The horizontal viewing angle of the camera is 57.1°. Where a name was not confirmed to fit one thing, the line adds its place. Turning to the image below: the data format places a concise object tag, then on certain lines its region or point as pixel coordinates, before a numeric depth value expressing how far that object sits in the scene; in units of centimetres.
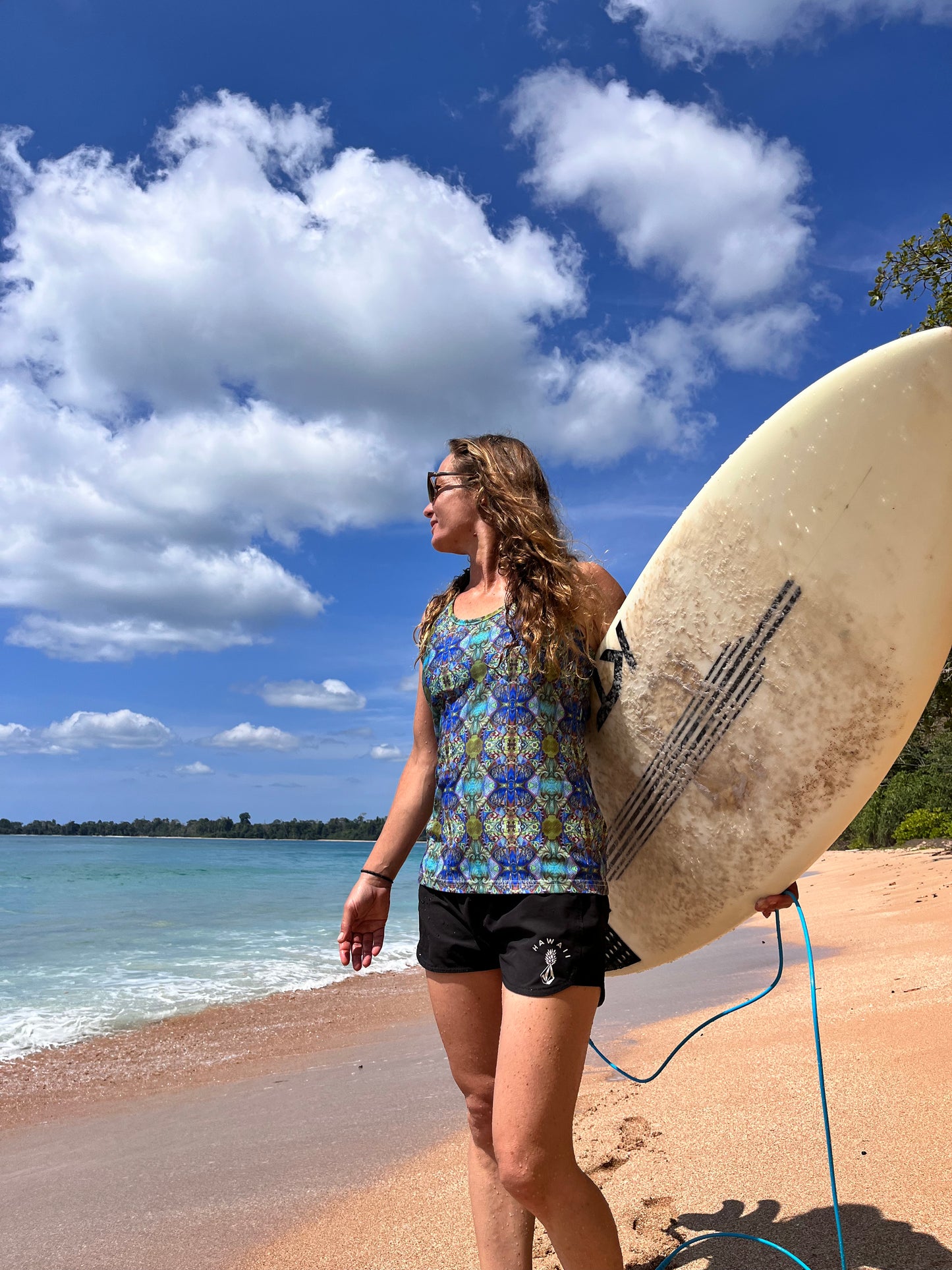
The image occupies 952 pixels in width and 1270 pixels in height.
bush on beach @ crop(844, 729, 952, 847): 1717
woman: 153
